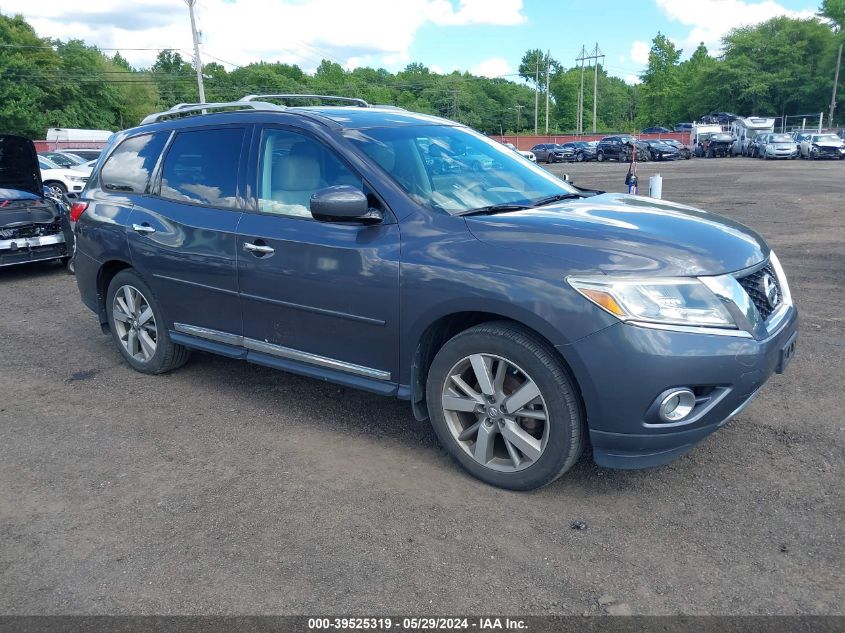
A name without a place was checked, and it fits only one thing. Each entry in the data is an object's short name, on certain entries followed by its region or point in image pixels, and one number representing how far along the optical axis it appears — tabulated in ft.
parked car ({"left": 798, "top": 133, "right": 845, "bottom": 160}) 127.24
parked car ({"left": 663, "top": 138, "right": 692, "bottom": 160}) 148.36
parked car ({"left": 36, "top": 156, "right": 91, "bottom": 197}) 69.21
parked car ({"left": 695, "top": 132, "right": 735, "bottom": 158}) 157.99
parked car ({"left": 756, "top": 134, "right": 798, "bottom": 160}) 131.85
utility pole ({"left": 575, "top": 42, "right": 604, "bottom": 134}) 285.88
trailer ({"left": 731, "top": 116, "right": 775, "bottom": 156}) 155.63
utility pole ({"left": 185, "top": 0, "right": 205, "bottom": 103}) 107.04
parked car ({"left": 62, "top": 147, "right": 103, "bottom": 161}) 78.48
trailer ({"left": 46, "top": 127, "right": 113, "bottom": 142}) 123.95
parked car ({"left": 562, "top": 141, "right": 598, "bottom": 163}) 154.35
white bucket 40.70
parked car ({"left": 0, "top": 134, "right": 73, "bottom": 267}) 31.78
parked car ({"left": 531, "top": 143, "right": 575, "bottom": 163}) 158.16
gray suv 10.41
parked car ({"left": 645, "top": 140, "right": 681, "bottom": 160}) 145.28
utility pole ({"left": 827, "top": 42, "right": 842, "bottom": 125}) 229.23
